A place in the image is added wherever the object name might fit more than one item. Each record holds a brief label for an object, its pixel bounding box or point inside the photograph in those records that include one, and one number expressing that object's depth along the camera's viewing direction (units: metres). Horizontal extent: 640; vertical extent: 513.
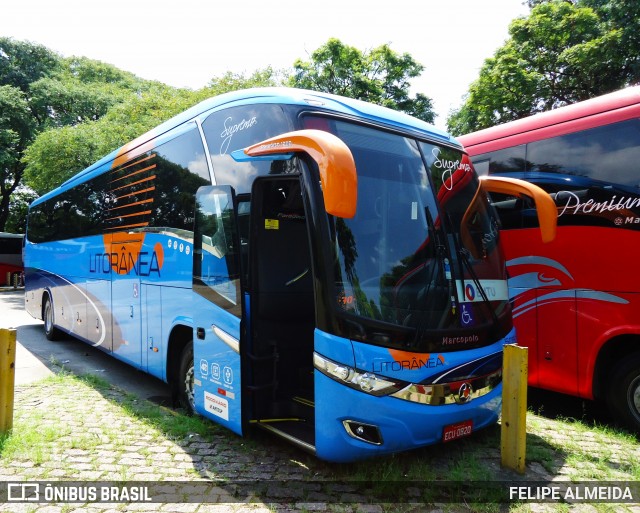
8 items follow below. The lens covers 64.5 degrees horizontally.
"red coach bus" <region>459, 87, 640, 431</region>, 5.19
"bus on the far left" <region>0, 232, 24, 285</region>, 28.34
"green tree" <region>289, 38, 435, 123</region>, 21.17
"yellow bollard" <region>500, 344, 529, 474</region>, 4.17
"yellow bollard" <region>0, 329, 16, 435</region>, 4.75
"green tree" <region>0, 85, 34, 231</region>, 25.86
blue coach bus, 3.79
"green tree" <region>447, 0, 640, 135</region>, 14.63
